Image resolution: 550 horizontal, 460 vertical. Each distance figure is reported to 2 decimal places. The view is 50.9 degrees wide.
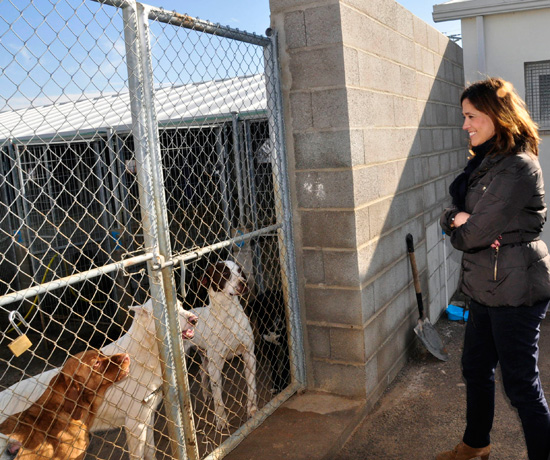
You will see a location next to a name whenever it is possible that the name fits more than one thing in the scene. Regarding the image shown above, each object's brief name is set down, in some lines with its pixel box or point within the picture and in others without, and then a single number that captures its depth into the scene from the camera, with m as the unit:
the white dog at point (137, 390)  3.17
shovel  4.88
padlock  1.96
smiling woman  2.61
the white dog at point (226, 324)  4.04
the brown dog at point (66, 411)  2.58
